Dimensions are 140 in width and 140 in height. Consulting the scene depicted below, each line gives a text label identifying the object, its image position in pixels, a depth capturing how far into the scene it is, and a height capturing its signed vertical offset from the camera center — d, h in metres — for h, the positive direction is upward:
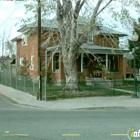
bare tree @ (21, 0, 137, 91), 15.96 +2.78
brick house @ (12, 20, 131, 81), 26.83 +0.94
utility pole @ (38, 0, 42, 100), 16.19 +0.79
